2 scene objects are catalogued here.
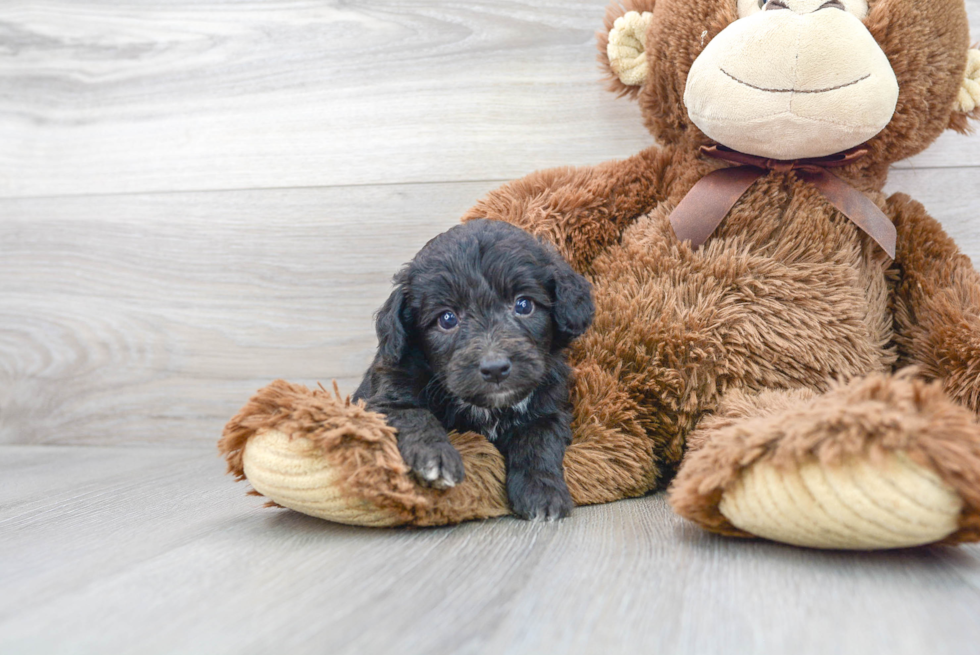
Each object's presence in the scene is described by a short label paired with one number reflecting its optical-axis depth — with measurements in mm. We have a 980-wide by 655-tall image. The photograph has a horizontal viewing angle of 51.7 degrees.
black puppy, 554
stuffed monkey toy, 525
